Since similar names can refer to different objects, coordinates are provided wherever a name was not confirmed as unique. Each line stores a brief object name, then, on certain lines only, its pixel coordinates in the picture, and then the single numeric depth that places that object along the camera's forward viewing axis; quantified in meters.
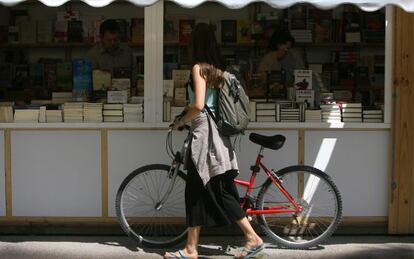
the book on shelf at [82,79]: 6.61
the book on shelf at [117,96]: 6.39
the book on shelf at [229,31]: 7.84
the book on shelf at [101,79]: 6.65
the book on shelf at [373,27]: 6.46
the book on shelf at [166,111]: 6.28
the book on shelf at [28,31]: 7.84
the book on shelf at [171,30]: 6.36
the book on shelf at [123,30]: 6.93
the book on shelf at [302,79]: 6.64
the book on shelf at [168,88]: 6.31
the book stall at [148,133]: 6.24
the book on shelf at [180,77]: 6.48
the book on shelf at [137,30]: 6.50
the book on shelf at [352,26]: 7.42
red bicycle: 5.80
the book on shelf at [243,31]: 7.91
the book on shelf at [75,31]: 7.78
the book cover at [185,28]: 6.81
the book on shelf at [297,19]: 7.74
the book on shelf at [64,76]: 6.89
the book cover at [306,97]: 6.50
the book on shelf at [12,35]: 7.77
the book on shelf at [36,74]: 7.31
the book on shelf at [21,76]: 7.32
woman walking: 5.34
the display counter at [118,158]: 6.24
